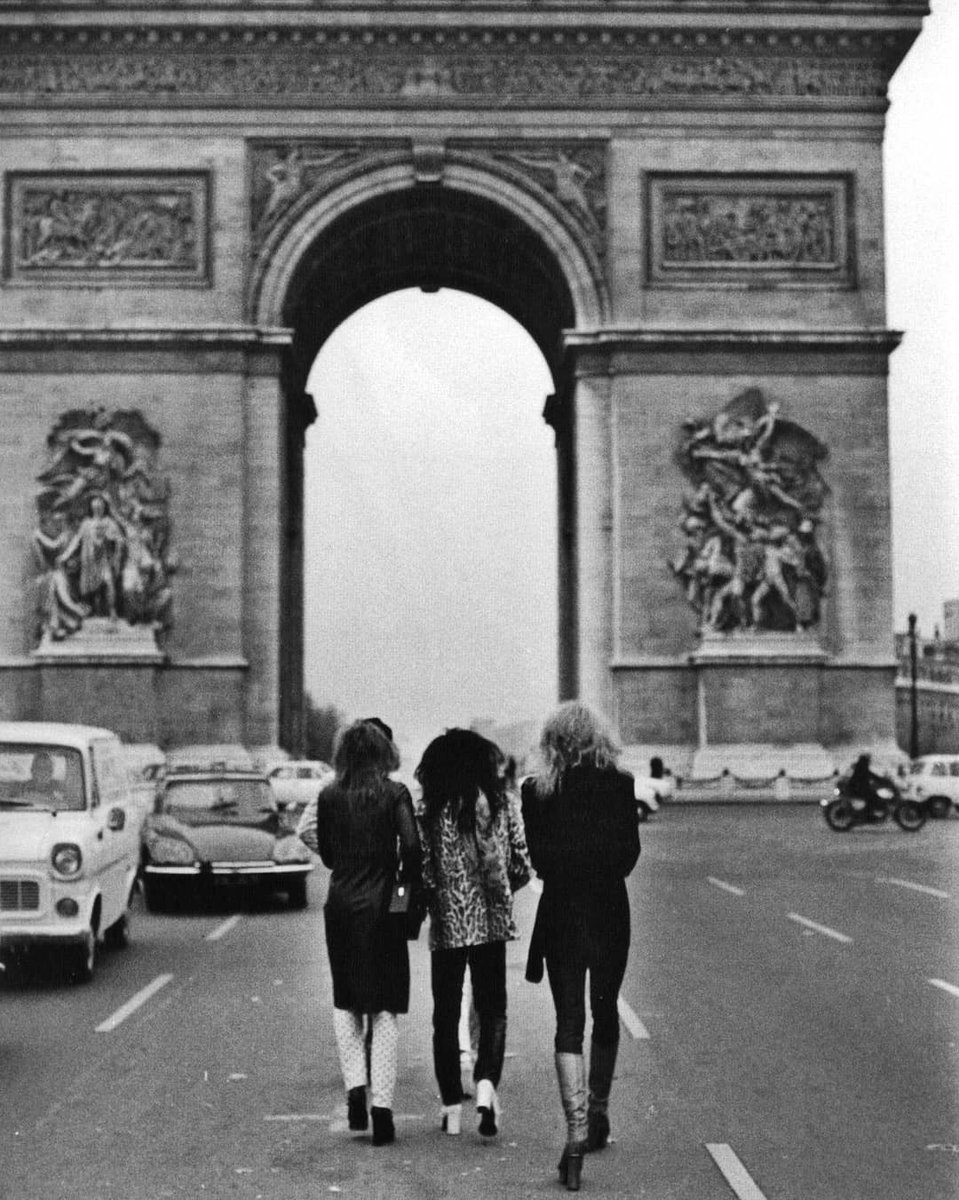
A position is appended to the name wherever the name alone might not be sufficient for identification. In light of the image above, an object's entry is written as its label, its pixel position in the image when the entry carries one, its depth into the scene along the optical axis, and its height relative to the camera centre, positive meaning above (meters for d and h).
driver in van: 13.74 -0.69
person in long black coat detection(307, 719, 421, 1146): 8.04 -1.02
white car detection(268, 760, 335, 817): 34.50 -1.75
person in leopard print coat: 8.12 -0.89
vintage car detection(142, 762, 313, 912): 18.16 -1.55
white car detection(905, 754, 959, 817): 39.16 -2.10
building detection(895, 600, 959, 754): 79.69 -0.68
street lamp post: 53.00 -0.56
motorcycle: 31.41 -2.09
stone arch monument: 36.72 +7.78
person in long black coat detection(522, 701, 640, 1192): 7.66 -0.71
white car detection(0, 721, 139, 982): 12.59 -1.07
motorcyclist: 31.38 -1.71
